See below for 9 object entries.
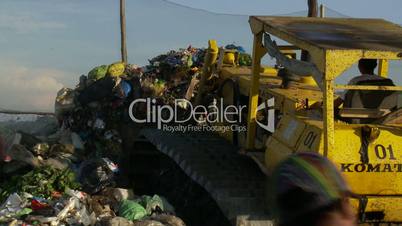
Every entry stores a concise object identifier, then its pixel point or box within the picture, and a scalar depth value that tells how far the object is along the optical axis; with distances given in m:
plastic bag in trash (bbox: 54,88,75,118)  11.52
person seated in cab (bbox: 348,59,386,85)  6.27
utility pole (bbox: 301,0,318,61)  15.59
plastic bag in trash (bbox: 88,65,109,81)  11.77
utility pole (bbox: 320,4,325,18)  14.36
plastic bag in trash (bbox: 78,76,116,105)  11.10
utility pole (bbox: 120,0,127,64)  17.25
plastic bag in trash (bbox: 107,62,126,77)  11.76
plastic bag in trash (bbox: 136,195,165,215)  7.36
